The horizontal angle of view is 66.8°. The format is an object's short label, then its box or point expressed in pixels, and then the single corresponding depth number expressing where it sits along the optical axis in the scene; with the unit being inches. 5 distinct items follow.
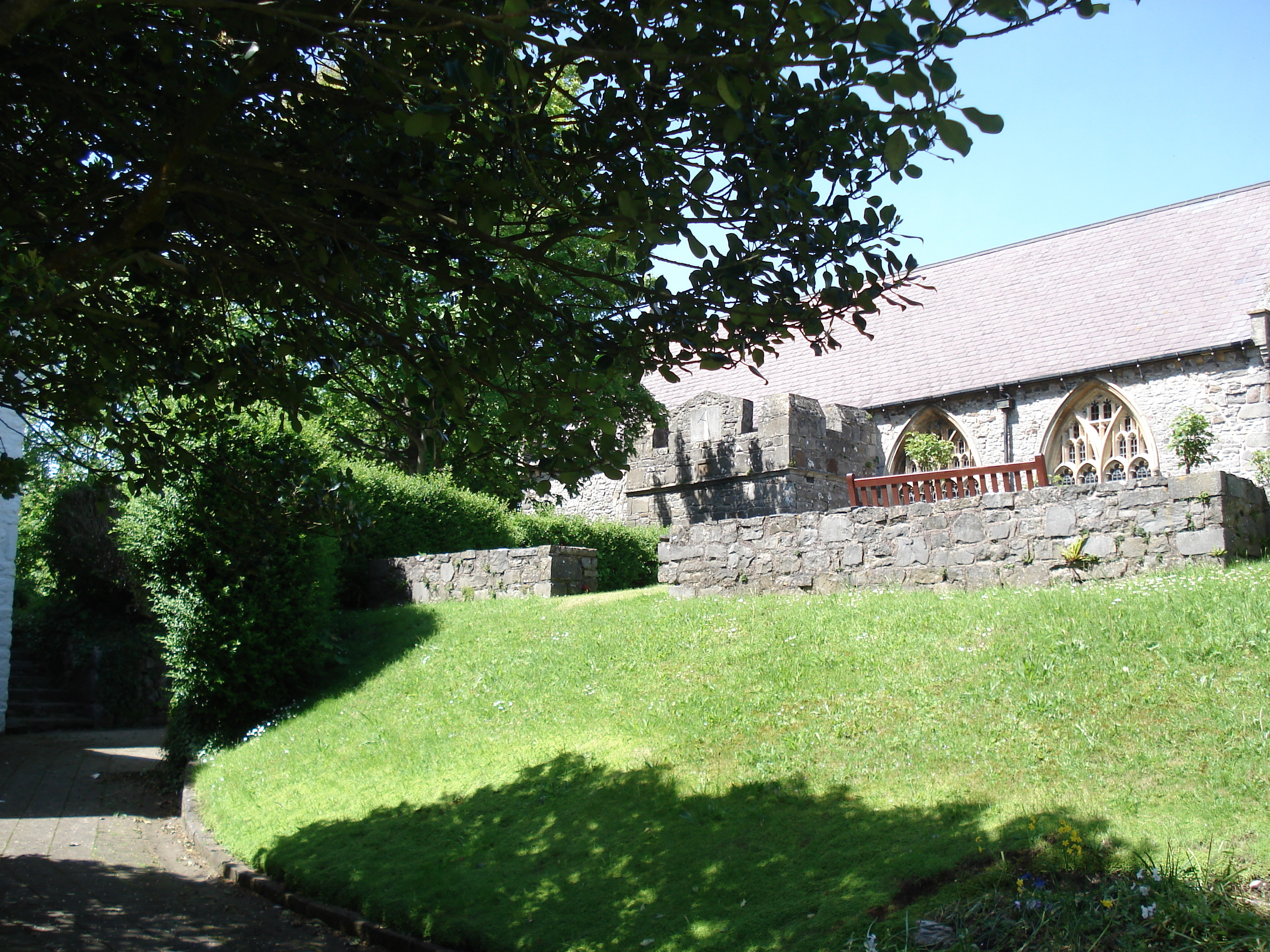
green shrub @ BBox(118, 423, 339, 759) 466.9
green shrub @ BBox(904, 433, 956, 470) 800.3
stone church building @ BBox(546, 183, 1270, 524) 701.9
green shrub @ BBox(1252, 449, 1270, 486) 658.8
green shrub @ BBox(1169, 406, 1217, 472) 671.1
